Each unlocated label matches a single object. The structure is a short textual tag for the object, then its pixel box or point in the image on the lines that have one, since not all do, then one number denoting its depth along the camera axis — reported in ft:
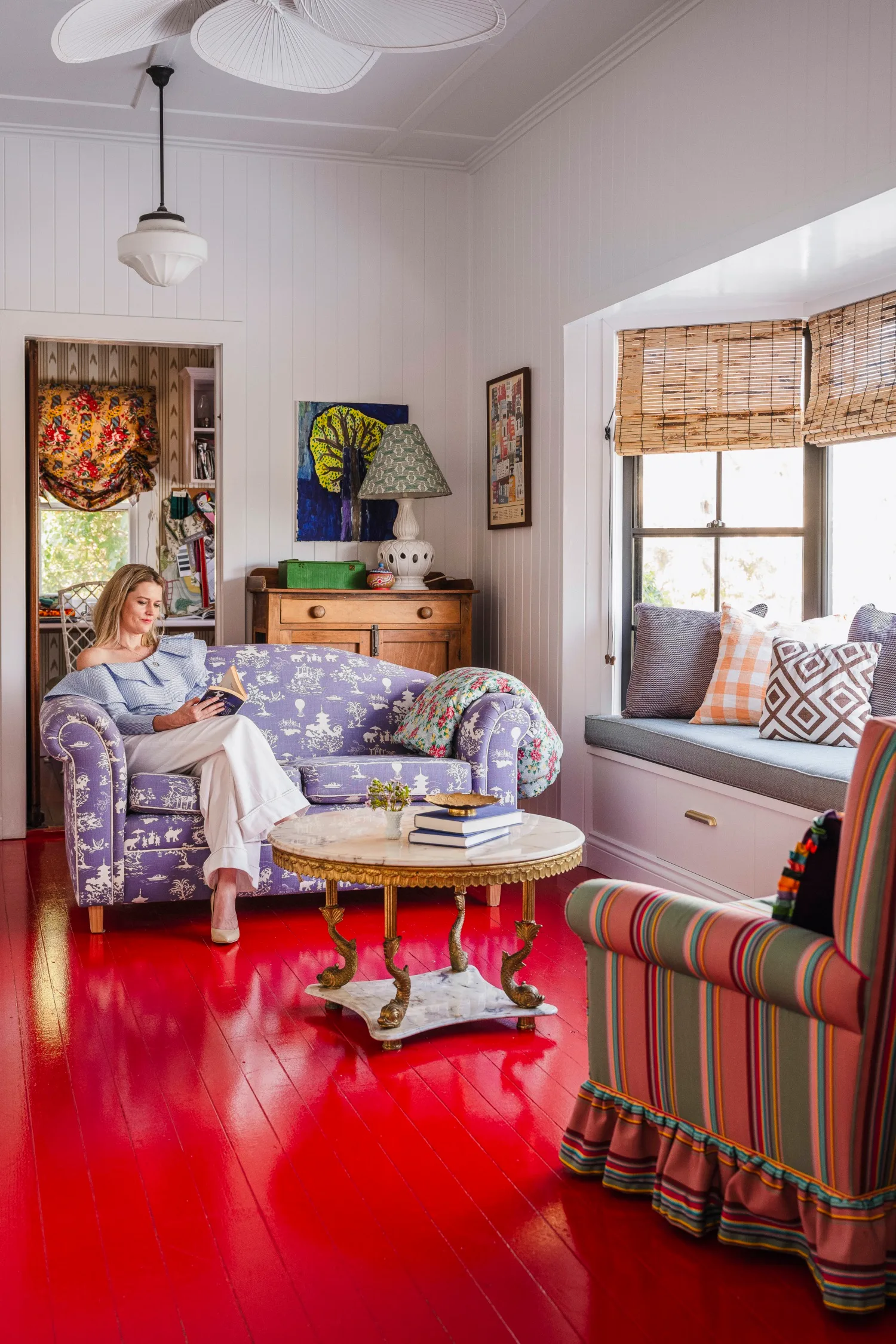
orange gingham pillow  14.34
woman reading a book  12.73
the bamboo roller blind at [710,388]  15.16
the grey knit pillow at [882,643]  12.82
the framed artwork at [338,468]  18.79
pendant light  14.82
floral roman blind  24.85
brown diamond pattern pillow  12.83
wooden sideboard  17.48
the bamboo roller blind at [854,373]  13.65
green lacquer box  17.60
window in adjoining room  25.63
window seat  11.46
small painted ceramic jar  17.95
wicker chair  19.74
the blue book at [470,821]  9.82
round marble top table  9.45
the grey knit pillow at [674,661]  15.35
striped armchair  6.18
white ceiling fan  8.62
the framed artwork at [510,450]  17.46
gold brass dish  9.95
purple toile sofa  12.77
